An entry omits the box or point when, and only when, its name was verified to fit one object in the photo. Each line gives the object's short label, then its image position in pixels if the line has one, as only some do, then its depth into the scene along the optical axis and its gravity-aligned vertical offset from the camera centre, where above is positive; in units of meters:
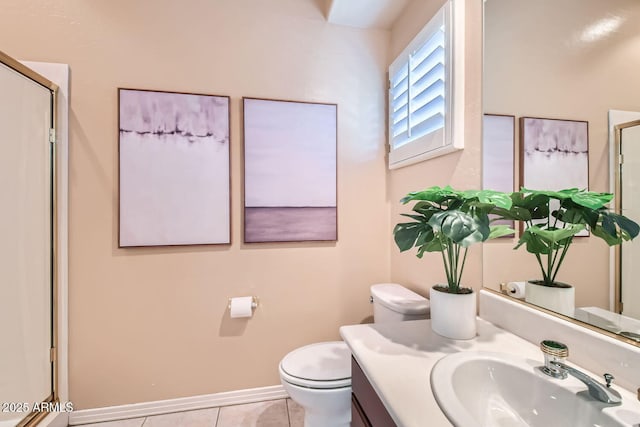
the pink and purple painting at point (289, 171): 1.73 +0.28
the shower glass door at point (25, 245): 1.29 -0.16
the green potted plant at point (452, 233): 0.78 -0.06
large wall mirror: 0.77 +0.44
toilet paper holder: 1.71 -0.56
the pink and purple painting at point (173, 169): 1.59 +0.27
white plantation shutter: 1.27 +0.63
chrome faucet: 0.63 -0.40
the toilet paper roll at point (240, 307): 1.65 -0.57
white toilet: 1.23 -0.75
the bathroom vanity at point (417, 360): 0.64 -0.45
